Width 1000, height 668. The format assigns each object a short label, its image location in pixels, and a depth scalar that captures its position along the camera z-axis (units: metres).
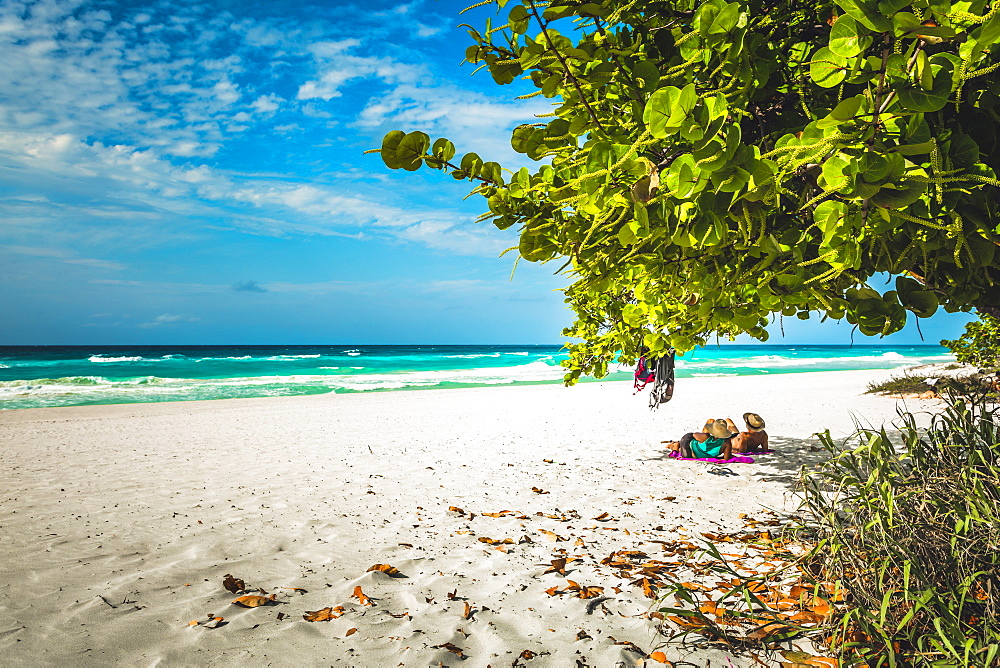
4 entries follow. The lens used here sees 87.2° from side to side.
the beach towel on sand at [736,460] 7.97
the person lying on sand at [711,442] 7.99
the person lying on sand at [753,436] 8.39
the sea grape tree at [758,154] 1.45
